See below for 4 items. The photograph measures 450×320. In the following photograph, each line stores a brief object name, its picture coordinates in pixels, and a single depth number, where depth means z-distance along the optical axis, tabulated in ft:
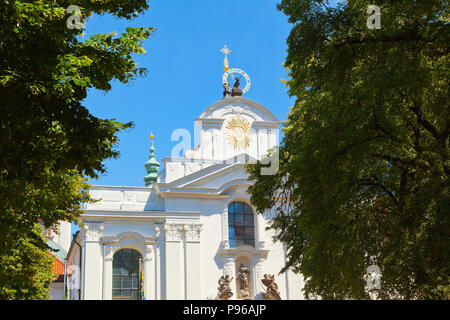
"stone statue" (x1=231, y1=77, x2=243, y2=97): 123.38
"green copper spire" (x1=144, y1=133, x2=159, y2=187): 168.86
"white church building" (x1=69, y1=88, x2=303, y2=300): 104.17
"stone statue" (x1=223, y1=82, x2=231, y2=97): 125.08
